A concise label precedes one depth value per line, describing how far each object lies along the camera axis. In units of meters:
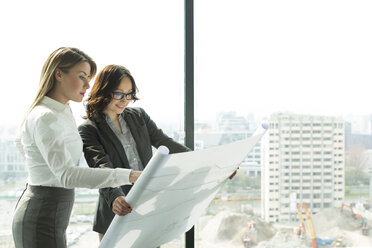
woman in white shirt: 1.18
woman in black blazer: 1.63
